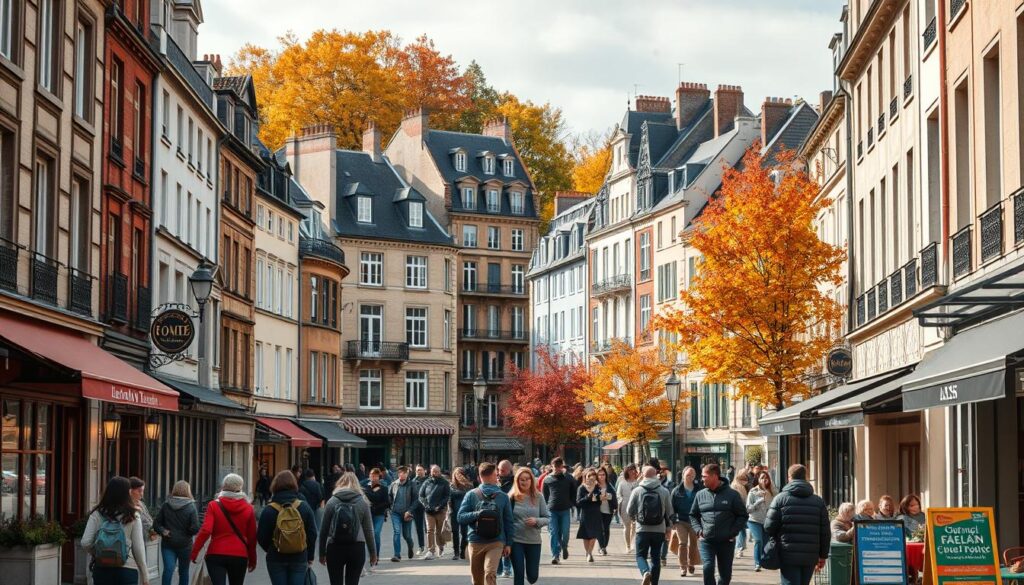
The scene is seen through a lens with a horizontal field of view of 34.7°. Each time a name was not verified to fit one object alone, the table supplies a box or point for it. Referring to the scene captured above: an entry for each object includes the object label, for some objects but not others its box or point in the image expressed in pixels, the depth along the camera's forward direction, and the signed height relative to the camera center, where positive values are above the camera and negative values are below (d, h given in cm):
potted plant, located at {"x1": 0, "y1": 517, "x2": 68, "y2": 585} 1934 -136
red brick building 2841 +476
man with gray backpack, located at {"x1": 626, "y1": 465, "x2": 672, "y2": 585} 2095 -119
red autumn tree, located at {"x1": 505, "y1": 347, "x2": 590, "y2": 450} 7988 +156
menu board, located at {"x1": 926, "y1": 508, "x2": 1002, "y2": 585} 1534 -102
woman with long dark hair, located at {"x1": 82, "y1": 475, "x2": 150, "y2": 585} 1470 -87
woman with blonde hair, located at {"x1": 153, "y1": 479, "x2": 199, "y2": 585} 1873 -101
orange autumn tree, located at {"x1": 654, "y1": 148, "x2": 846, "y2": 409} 3691 +317
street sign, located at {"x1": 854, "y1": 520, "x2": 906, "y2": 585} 1678 -115
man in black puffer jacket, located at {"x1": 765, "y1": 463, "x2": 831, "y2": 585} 1695 -94
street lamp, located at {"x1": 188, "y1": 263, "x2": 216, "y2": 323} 2778 +261
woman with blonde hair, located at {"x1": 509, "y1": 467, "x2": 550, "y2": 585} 1956 -100
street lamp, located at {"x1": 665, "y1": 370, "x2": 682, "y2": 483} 4197 +123
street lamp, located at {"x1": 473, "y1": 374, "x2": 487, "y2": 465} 5134 +155
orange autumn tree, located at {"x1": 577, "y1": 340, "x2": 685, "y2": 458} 6638 +164
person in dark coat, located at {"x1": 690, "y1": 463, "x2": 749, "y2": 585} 1916 -96
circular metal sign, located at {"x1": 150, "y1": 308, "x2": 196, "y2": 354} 2861 +185
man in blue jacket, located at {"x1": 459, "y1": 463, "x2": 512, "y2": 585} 1798 -95
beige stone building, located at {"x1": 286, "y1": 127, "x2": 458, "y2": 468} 7762 +636
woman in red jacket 1568 -93
